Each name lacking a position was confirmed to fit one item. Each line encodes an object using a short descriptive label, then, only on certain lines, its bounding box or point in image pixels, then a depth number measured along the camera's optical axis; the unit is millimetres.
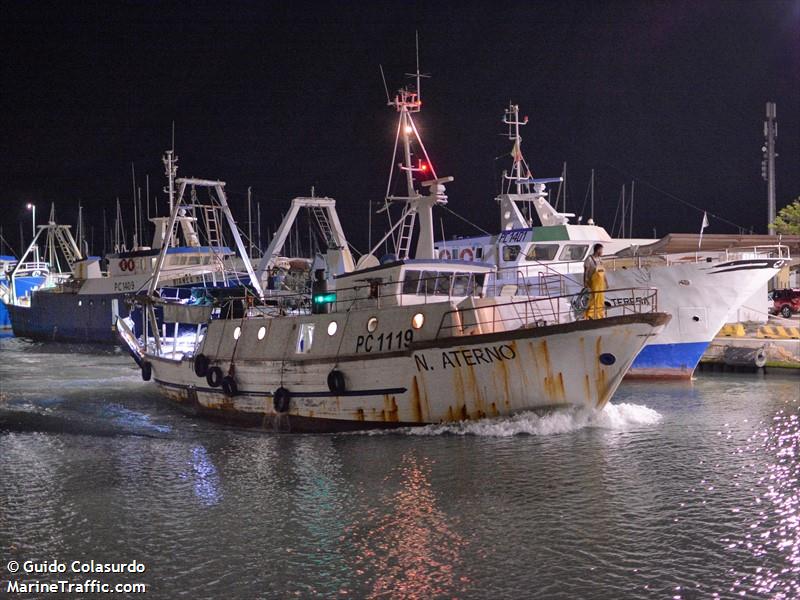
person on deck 17531
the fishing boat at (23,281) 80250
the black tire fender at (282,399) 20359
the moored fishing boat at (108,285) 53938
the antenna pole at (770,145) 43897
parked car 39803
